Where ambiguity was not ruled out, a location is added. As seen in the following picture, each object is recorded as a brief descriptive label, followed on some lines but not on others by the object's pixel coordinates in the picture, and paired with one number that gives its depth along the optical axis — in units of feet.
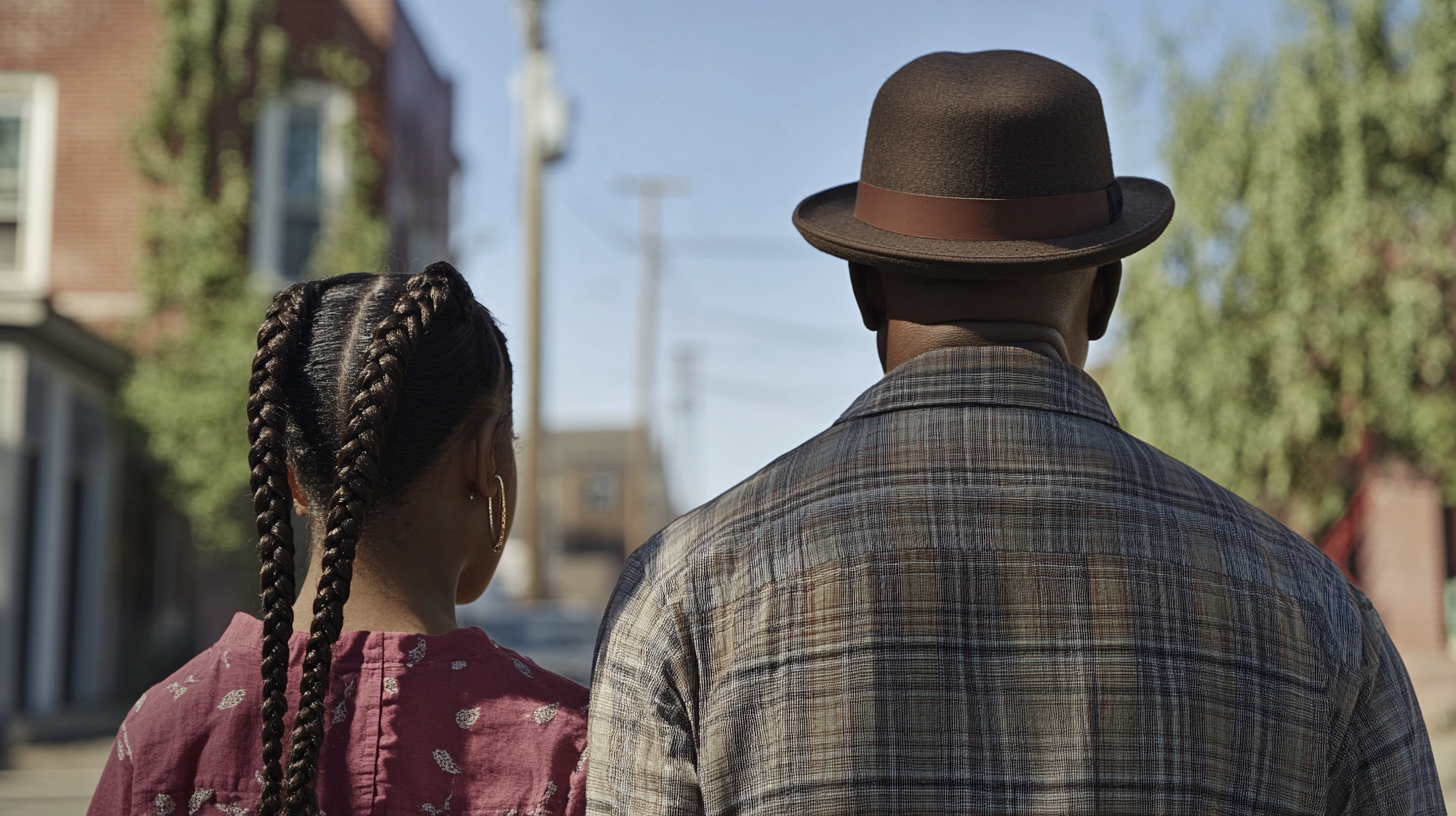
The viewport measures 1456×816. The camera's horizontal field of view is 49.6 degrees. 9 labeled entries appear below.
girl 6.63
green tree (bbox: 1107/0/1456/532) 42.63
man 5.84
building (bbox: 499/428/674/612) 213.87
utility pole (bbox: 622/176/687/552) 141.08
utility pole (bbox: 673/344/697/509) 214.28
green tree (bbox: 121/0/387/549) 52.65
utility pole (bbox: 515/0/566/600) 58.08
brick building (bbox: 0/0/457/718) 52.16
